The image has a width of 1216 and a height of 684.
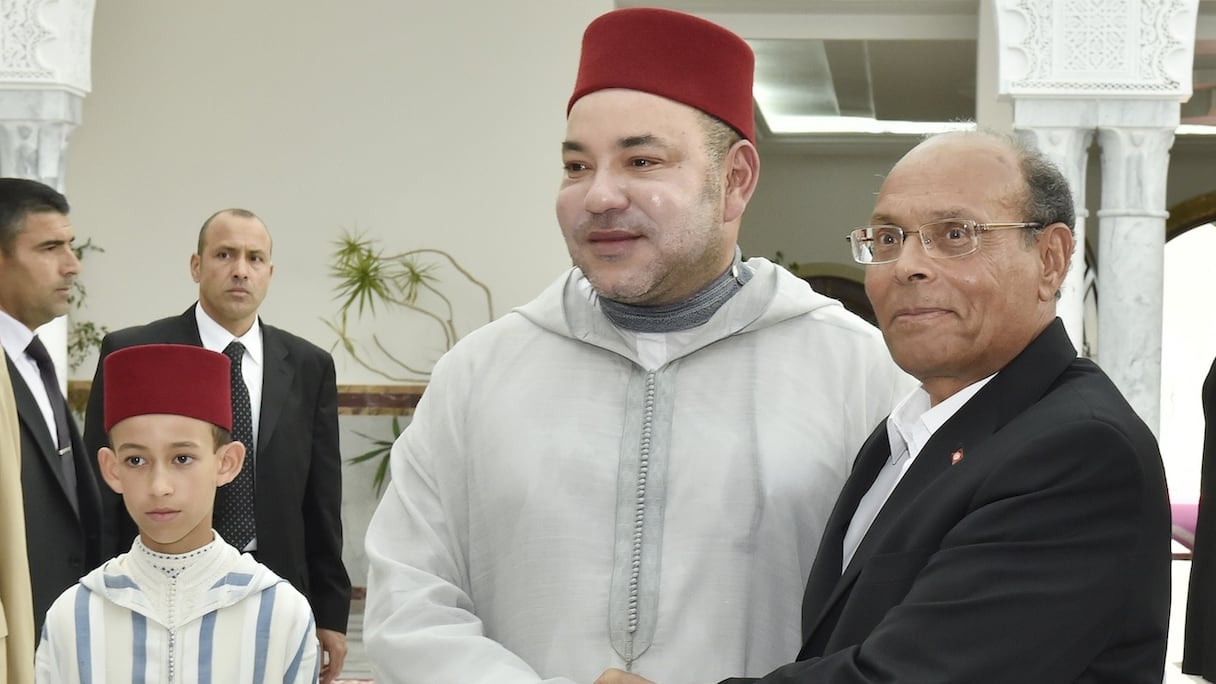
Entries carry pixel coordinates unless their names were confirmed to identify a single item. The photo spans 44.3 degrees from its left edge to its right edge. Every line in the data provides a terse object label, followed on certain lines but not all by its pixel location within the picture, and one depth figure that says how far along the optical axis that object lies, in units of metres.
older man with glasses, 1.39
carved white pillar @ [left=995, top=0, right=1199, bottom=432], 6.39
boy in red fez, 2.32
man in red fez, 1.78
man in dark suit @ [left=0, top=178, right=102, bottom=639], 3.37
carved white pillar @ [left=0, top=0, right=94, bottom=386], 6.47
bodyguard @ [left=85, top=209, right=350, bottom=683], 3.97
